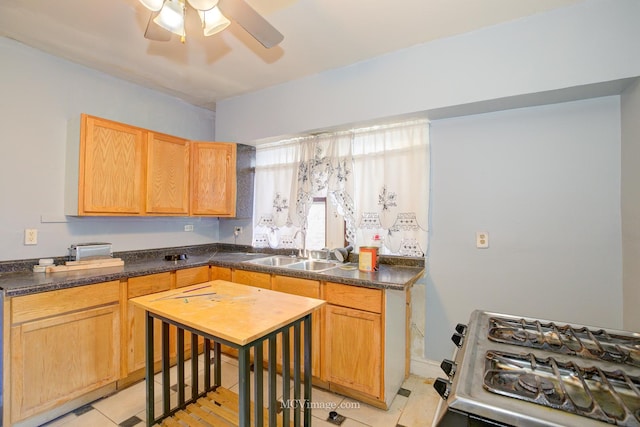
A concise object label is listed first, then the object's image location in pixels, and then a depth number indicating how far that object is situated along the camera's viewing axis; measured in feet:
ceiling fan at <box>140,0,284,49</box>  4.38
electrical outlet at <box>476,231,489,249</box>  7.09
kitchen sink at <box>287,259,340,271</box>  8.85
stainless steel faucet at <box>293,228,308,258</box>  9.68
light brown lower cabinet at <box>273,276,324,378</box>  7.25
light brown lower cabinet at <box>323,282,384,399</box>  6.44
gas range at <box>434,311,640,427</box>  2.15
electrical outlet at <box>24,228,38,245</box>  7.29
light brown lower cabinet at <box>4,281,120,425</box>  5.66
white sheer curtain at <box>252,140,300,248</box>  10.00
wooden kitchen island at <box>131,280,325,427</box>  4.29
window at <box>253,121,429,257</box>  7.90
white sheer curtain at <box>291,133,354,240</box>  8.86
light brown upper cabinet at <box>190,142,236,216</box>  10.04
